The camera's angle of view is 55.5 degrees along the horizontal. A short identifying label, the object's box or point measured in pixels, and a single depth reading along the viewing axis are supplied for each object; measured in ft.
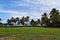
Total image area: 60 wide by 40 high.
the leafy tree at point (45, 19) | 115.11
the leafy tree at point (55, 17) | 102.85
